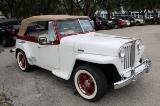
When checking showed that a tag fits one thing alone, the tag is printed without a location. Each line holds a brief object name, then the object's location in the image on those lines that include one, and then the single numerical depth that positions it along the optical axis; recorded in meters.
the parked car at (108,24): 23.57
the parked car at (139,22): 28.78
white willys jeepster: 3.95
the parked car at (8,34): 11.05
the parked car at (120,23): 25.98
